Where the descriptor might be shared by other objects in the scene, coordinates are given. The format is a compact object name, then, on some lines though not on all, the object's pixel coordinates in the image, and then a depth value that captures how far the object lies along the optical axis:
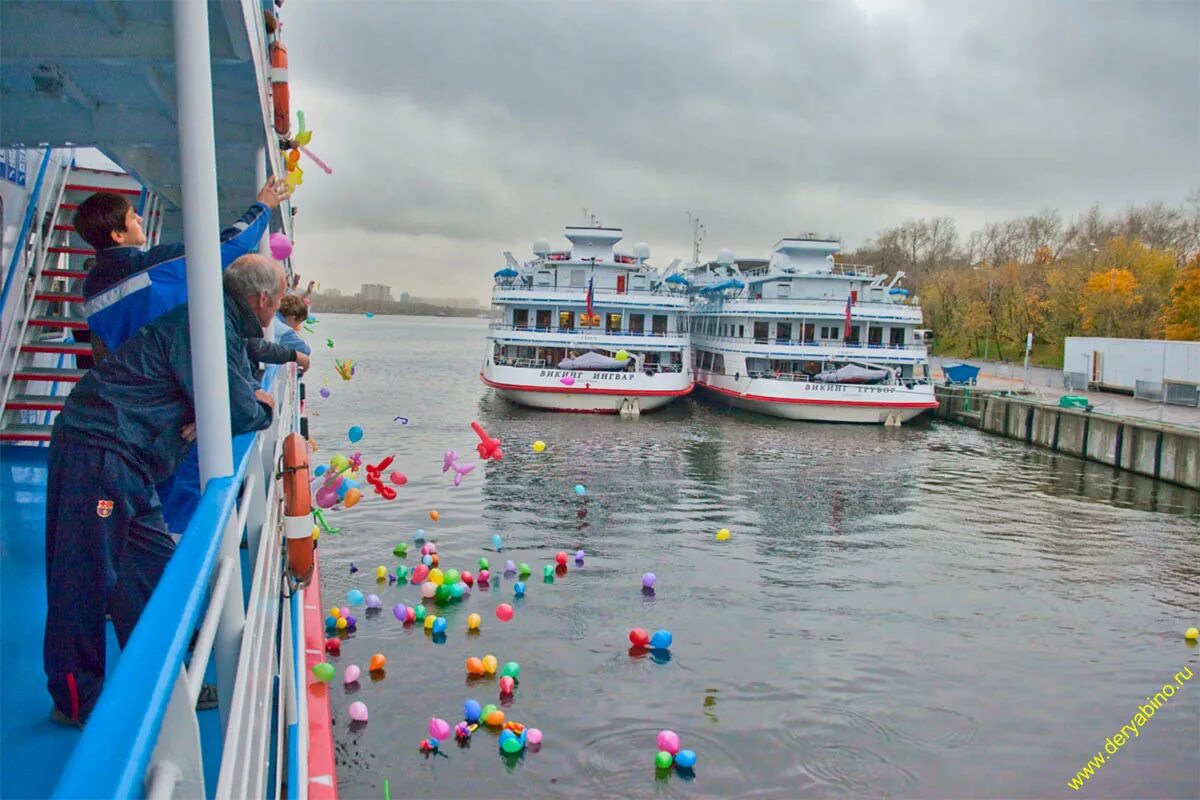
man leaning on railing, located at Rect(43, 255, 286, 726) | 2.69
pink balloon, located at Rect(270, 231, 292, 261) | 5.51
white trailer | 30.97
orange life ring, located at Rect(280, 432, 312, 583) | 3.51
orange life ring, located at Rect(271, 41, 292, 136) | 5.44
